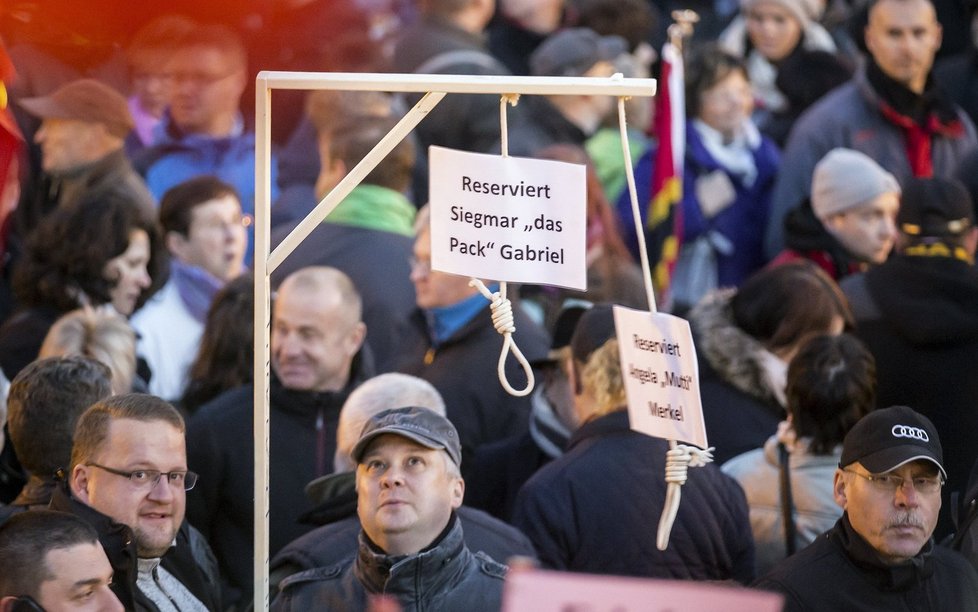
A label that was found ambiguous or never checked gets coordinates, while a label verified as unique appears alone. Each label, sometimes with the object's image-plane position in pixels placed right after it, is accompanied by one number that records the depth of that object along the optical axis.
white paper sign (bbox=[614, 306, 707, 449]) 8.88
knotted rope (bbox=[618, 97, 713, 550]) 8.83
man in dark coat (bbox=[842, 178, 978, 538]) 12.66
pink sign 6.37
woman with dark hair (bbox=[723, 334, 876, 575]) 11.23
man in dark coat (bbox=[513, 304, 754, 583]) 10.59
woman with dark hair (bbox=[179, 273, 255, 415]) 13.29
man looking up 9.29
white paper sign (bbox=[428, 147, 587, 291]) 8.90
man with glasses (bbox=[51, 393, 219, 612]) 9.20
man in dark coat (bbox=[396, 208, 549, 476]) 12.90
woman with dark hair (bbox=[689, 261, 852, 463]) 12.51
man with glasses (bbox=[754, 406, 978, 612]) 9.41
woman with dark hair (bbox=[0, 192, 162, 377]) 13.65
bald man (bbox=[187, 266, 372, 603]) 12.00
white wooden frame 8.61
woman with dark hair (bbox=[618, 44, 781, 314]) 17.34
